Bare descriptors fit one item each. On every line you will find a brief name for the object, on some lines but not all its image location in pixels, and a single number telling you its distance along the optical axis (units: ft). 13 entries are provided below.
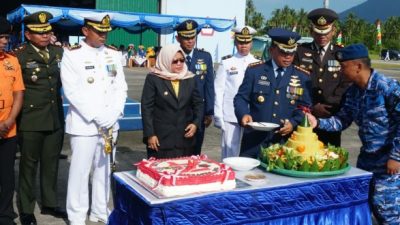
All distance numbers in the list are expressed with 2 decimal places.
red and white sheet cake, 8.60
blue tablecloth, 8.57
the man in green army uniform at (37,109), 13.35
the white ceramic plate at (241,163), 10.29
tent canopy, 60.13
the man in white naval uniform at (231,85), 16.51
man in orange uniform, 12.16
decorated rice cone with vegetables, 10.08
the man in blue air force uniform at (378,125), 10.55
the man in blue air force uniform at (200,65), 15.24
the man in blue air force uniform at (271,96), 12.73
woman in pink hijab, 12.48
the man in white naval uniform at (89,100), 12.57
